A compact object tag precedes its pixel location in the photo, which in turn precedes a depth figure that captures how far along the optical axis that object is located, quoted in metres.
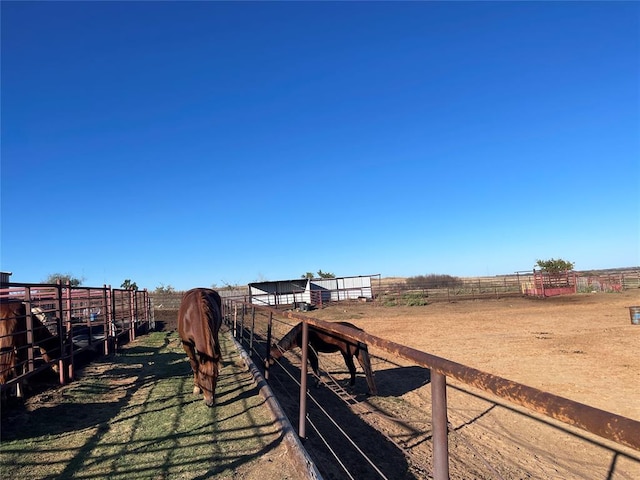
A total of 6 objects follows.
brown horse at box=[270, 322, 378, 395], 5.73
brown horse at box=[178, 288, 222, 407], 4.92
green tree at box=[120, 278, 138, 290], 40.49
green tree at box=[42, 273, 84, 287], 36.47
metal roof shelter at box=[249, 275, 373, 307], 33.22
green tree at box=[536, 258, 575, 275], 39.47
